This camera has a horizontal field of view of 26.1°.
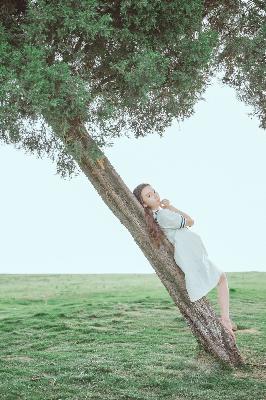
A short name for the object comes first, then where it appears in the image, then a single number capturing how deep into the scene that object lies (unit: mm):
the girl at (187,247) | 10203
